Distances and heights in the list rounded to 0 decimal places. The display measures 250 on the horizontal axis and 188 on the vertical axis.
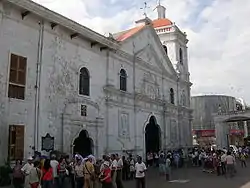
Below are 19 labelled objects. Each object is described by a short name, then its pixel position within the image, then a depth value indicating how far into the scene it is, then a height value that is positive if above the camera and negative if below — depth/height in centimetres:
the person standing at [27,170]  761 -130
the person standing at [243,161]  1992 -261
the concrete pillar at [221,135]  3323 -88
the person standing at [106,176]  861 -160
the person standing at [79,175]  921 -164
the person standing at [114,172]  951 -161
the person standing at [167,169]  1362 -219
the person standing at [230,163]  1394 -191
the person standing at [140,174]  947 -167
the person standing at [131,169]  1372 -215
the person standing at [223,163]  1463 -201
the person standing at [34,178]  748 -141
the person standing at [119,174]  1012 -184
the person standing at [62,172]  968 -161
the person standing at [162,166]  1458 -215
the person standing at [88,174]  870 -152
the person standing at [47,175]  816 -145
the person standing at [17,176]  936 -168
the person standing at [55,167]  934 -137
